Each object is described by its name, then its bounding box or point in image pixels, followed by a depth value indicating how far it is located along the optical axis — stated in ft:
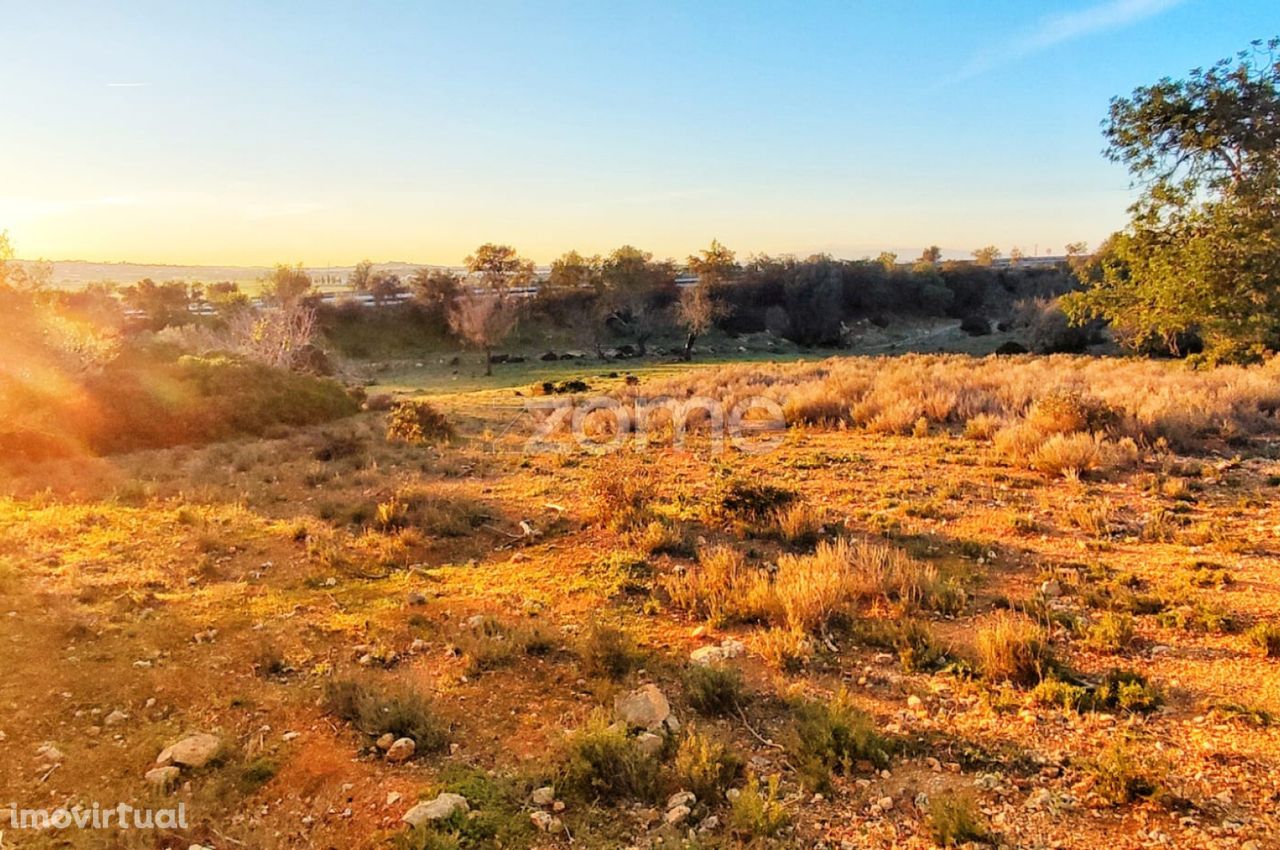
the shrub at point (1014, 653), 13.83
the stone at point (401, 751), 11.91
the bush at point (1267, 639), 14.08
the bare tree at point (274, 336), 83.20
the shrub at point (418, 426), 47.19
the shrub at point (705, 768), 10.93
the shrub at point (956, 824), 9.50
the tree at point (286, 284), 146.24
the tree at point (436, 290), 159.94
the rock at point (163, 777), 11.05
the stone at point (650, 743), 11.78
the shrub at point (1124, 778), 10.07
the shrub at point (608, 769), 11.05
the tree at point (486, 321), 125.08
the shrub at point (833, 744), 11.30
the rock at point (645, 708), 12.78
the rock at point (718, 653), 15.23
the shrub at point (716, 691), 13.52
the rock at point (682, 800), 10.65
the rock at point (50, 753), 11.73
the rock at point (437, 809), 10.07
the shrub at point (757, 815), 9.89
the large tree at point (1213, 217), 57.16
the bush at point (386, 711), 12.44
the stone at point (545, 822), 10.28
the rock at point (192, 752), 11.56
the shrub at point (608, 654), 15.11
